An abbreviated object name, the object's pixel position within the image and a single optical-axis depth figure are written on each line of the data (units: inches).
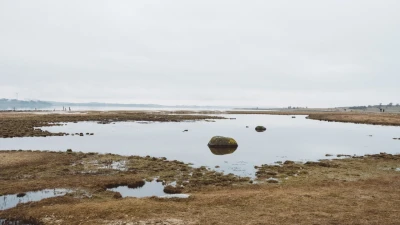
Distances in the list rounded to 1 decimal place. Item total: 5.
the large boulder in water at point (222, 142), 1665.8
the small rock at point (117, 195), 755.8
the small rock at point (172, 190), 813.2
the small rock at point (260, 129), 2701.3
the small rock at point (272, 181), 922.3
